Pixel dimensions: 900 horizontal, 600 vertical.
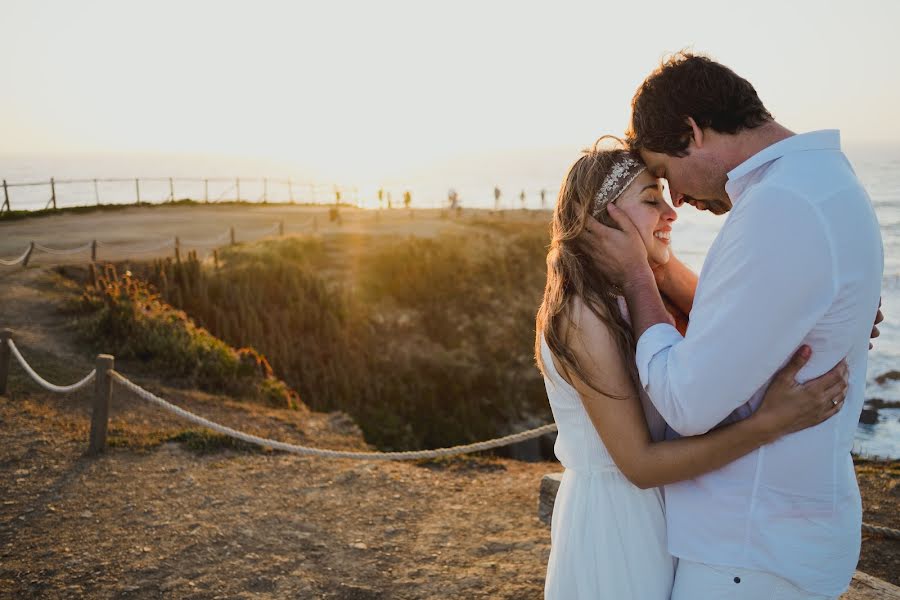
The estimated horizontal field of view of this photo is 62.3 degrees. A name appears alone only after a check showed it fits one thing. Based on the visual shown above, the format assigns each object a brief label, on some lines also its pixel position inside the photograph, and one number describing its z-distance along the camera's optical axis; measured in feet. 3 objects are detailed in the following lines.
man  5.96
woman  7.07
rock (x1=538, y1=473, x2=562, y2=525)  17.98
